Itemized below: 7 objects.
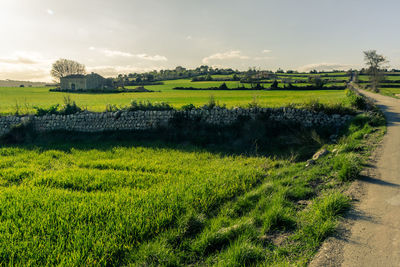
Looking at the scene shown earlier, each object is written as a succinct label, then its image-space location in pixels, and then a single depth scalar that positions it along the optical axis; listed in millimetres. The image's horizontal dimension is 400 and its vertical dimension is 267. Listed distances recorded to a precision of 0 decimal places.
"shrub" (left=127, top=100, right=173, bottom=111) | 15656
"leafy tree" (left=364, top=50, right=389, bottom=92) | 46750
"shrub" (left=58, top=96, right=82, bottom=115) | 15705
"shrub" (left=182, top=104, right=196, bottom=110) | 15445
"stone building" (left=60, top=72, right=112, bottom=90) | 63844
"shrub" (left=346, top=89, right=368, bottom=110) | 15695
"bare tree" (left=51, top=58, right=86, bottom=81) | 83419
